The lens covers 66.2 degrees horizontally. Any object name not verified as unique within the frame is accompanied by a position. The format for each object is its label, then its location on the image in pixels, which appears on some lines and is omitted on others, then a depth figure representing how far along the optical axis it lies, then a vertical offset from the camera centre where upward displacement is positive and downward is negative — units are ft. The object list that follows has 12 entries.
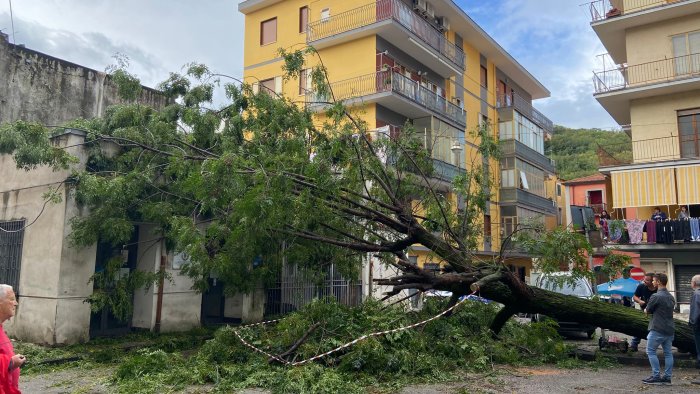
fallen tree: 30.40 +4.19
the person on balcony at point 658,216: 72.95 +7.31
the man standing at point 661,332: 26.55 -3.07
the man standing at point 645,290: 36.88 -1.44
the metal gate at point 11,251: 40.29 +0.73
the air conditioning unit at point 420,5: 86.26 +42.12
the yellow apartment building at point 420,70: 78.74 +32.88
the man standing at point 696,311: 27.40 -2.11
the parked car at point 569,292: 34.35 -2.17
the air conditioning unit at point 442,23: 93.40 +42.49
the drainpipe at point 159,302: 41.52 -3.08
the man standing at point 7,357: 14.21 -2.59
